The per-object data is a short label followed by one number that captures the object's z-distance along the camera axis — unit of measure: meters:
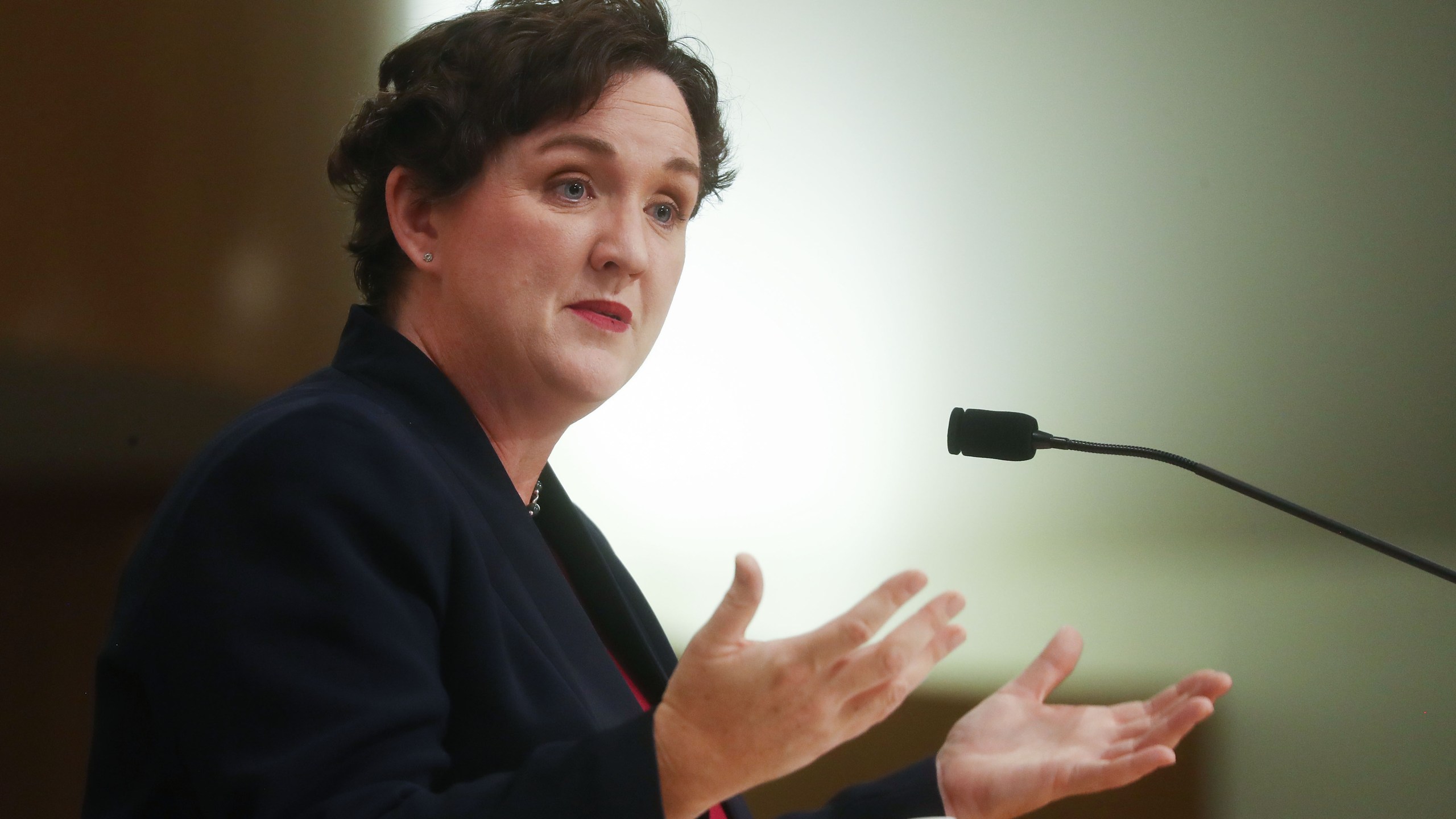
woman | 3.06
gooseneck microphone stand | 3.23
